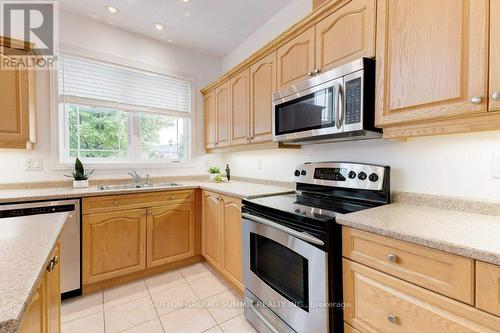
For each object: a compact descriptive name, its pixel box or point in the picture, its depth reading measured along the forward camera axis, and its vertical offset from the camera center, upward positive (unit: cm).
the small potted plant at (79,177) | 235 -15
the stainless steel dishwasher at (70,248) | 193 -72
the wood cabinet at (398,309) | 77 -55
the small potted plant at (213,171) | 308 -11
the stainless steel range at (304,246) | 115 -48
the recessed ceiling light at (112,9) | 230 +152
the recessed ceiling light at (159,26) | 256 +151
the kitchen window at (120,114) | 250 +58
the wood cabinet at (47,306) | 65 -49
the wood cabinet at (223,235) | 197 -68
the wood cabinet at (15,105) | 193 +48
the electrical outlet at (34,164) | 227 -2
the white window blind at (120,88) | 248 +88
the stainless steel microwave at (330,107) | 130 +36
